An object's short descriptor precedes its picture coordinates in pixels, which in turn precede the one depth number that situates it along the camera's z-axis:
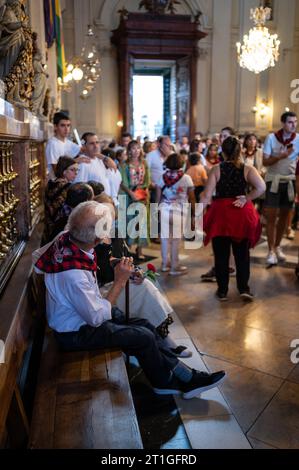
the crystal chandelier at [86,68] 10.95
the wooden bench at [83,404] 1.77
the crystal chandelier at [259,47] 9.26
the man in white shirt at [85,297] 2.31
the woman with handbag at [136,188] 6.06
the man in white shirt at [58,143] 5.11
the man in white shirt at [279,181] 5.74
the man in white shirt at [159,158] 6.86
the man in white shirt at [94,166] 4.88
